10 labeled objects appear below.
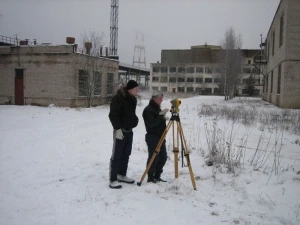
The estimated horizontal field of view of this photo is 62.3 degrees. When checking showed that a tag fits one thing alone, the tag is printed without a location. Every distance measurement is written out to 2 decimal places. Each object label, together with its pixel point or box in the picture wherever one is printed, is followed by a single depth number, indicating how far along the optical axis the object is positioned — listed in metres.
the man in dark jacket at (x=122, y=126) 4.50
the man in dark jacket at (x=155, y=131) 4.59
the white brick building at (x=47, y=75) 19.22
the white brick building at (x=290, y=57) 17.80
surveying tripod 4.43
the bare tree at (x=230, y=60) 35.88
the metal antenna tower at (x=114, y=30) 36.25
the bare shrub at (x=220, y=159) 5.37
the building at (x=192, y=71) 64.56
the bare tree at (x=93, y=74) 20.11
